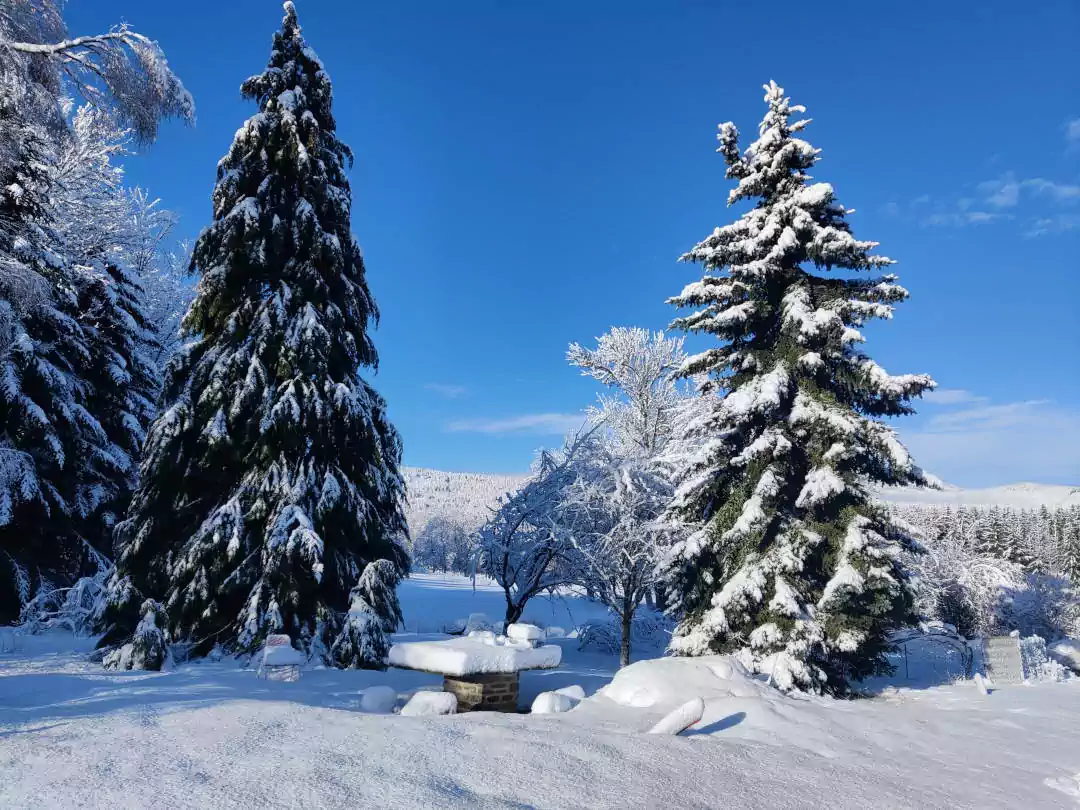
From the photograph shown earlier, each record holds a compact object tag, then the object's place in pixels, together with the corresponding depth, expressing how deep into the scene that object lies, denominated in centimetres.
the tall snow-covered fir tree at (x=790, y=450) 1028
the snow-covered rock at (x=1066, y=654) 1712
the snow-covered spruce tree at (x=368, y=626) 970
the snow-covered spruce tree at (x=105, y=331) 1562
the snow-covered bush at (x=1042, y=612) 2728
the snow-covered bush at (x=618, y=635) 1995
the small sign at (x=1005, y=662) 1227
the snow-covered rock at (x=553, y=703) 710
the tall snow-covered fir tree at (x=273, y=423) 1037
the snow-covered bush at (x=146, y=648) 886
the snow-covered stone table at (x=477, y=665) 730
